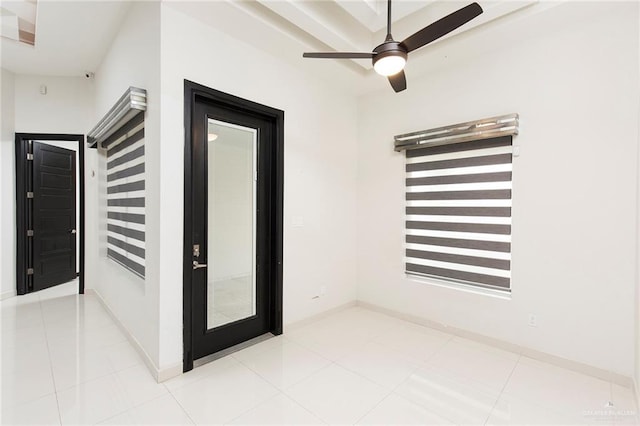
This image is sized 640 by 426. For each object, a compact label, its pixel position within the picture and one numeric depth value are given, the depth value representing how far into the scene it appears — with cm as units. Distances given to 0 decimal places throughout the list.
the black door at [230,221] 274
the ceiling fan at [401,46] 187
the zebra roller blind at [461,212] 320
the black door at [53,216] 501
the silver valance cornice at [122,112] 262
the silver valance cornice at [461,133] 302
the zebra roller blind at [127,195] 298
